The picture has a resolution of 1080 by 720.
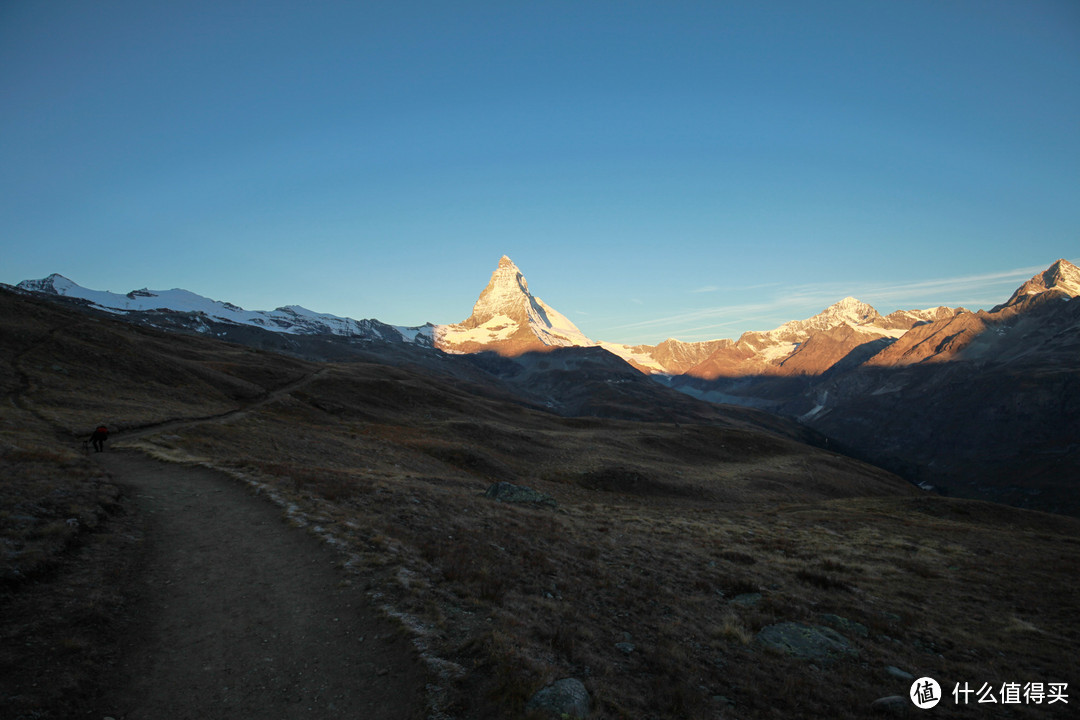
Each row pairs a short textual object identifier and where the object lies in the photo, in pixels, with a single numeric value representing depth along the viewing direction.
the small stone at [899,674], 12.40
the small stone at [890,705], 10.42
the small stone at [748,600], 16.59
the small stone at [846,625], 15.30
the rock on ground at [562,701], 7.86
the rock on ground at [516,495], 32.34
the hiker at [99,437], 27.23
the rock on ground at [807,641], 13.09
